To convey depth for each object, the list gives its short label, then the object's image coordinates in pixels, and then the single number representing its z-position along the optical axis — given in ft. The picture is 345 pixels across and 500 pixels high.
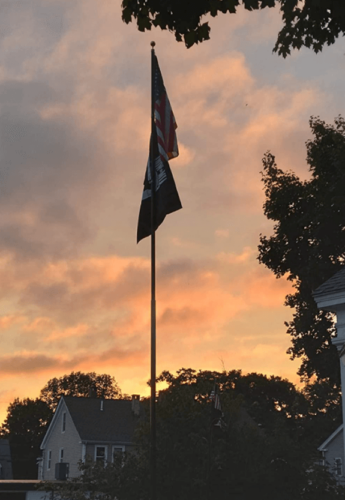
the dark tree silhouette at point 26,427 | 344.12
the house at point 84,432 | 207.10
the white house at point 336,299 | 67.46
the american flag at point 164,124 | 57.47
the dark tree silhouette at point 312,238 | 112.37
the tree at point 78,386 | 393.29
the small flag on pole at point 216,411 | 70.13
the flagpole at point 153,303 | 49.73
